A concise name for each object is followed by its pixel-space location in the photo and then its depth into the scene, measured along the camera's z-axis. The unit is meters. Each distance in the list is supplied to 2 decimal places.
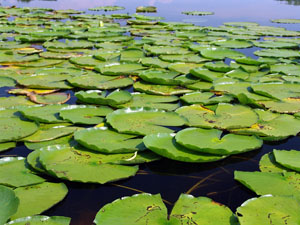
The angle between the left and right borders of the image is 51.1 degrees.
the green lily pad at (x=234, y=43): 5.03
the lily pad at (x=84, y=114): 2.28
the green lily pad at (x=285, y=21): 8.07
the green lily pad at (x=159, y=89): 2.90
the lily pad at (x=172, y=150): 1.78
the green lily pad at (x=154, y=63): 3.75
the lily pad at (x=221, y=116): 2.21
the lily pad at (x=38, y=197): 1.39
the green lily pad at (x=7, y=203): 1.28
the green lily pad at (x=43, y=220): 1.27
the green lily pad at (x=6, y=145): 1.94
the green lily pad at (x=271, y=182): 1.54
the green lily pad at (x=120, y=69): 3.38
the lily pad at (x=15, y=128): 2.02
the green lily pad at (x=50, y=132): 2.03
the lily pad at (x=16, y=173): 1.57
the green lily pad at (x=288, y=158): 1.72
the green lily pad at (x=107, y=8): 11.12
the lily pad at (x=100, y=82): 3.04
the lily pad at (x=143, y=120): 2.11
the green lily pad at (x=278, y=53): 4.25
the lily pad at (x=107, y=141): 1.84
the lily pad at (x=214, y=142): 1.82
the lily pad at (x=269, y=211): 1.29
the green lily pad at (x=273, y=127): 2.11
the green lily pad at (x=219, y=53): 4.23
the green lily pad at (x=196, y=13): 9.95
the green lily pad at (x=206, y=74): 3.23
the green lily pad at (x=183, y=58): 3.95
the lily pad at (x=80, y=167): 1.62
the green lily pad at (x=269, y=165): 1.75
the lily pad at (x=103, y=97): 2.57
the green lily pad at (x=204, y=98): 2.63
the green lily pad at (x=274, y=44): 4.88
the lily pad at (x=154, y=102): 2.61
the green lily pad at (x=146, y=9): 10.39
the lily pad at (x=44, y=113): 2.22
